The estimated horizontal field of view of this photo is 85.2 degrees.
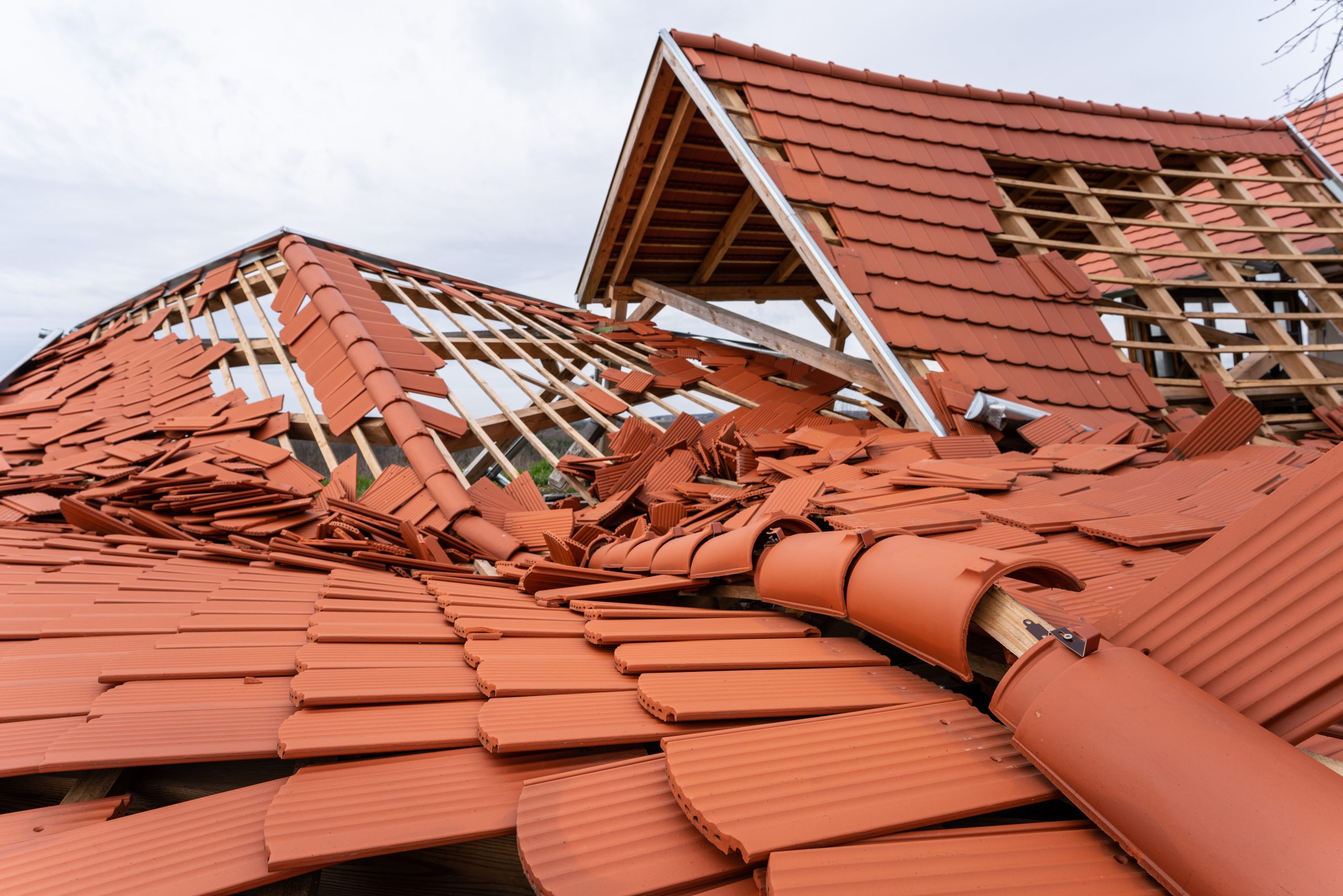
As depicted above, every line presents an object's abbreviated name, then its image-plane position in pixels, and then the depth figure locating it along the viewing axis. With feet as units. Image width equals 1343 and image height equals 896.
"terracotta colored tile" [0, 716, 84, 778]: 3.81
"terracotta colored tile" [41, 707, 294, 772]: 3.80
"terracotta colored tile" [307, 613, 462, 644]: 5.93
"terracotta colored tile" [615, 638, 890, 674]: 4.95
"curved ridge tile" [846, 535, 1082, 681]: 4.12
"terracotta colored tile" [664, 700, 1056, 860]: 3.03
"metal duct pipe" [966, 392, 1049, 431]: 14.12
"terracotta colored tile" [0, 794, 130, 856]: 3.49
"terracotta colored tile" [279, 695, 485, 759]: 3.83
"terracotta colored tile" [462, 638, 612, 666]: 5.42
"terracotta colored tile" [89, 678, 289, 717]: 4.51
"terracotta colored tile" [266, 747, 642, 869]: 3.11
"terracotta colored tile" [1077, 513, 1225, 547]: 6.86
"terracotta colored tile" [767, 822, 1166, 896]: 2.71
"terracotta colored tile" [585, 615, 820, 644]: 5.69
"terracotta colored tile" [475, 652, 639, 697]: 4.63
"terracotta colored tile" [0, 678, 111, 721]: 4.57
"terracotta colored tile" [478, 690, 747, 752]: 3.85
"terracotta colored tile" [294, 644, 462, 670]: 5.22
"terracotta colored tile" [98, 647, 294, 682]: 5.04
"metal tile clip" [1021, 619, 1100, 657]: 3.51
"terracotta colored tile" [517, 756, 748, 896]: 2.89
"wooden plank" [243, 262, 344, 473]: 16.48
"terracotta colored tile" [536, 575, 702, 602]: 7.48
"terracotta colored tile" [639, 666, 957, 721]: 4.13
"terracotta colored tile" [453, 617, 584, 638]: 6.11
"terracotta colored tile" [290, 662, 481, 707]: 4.45
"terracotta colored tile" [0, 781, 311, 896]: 3.01
